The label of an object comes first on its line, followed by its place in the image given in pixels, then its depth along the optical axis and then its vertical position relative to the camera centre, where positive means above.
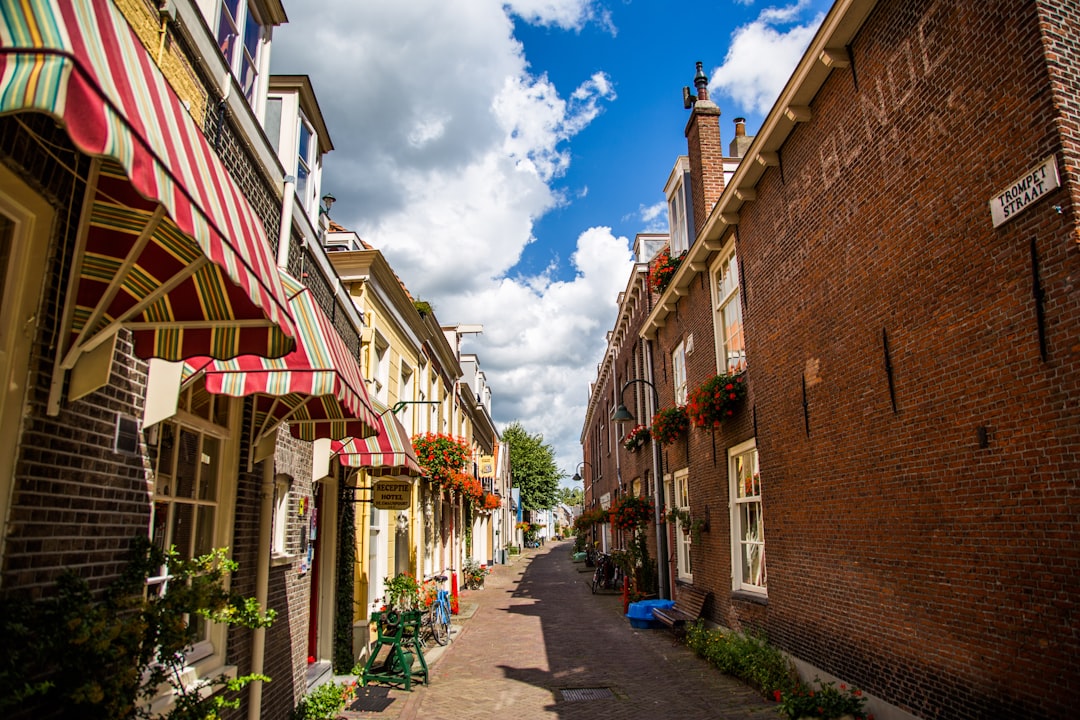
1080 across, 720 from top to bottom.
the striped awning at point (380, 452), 8.73 +0.67
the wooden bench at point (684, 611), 12.87 -2.14
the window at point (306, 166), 8.60 +4.13
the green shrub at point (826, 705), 6.82 -2.00
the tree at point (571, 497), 113.26 +0.86
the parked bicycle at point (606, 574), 23.22 -2.40
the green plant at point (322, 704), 7.16 -2.03
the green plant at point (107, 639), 2.76 -0.55
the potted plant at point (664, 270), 15.38 +5.02
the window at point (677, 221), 15.52 +6.25
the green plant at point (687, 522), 13.33 -0.44
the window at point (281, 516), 7.13 -0.09
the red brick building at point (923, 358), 4.77 +1.24
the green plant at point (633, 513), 17.94 -0.30
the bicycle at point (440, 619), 12.87 -2.14
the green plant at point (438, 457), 15.38 +1.03
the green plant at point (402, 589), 11.19 -1.34
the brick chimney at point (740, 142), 15.95 +8.08
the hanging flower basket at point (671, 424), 14.57 +1.57
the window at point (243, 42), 6.06 +4.13
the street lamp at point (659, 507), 15.74 -0.15
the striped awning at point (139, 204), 2.02 +1.16
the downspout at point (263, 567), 5.73 -0.52
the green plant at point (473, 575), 24.52 -2.46
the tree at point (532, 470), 55.53 +2.57
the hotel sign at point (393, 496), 9.77 +0.12
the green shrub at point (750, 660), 8.75 -2.17
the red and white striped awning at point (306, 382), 4.87 +0.89
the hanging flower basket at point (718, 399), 11.24 +1.62
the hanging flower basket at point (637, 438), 18.86 +1.70
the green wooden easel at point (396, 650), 9.43 -1.95
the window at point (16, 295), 2.89 +0.90
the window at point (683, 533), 14.95 -0.70
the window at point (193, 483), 4.60 +0.18
